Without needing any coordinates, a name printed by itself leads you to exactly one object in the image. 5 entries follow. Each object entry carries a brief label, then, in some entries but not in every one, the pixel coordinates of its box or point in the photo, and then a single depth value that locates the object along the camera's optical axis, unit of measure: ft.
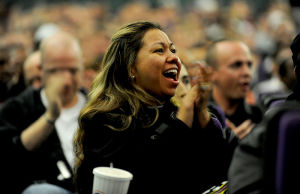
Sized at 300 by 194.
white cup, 12.54
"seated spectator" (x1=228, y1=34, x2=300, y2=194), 9.61
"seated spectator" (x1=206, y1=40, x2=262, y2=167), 23.65
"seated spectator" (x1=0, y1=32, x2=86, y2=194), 20.11
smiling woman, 13.71
